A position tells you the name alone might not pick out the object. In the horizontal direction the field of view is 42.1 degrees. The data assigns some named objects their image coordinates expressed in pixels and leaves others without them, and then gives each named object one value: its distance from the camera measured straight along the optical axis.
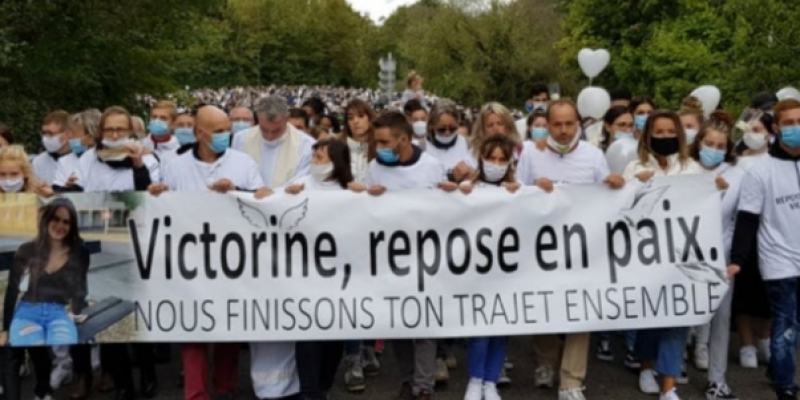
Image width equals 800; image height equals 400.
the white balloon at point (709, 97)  10.69
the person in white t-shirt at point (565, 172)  6.52
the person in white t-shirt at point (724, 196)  6.67
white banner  6.38
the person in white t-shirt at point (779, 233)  6.28
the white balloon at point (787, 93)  9.76
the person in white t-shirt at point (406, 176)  6.37
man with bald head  6.29
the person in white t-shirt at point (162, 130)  8.39
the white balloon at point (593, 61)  16.39
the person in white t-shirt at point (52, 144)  7.93
